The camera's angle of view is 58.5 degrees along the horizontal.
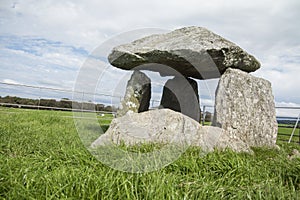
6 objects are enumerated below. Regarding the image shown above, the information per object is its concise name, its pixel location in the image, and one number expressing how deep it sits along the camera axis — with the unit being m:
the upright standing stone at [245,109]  5.84
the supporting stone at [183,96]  8.25
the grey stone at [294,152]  5.32
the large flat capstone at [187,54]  6.07
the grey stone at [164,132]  4.39
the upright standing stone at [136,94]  7.23
